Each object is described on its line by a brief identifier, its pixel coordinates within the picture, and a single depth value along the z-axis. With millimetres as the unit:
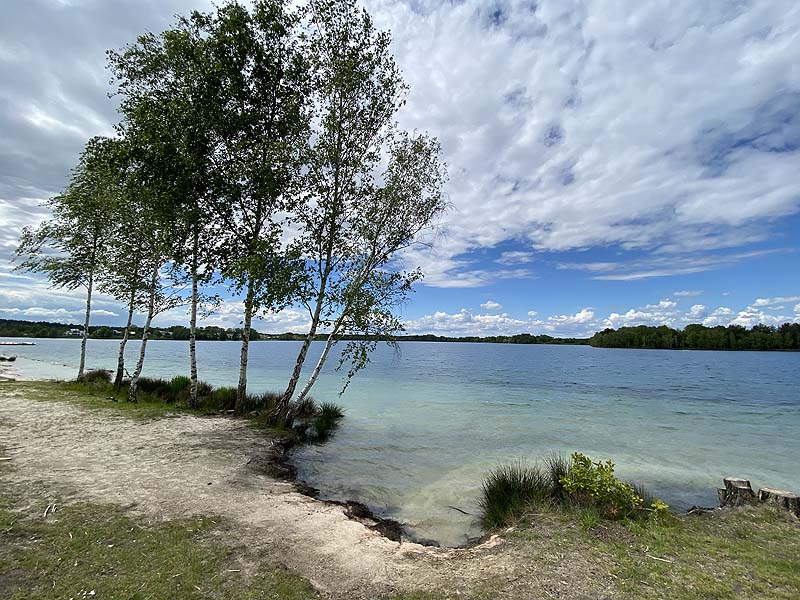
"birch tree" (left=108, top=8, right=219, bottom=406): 11141
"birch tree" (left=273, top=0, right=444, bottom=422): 12648
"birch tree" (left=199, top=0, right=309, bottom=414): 11844
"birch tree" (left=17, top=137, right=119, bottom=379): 16422
